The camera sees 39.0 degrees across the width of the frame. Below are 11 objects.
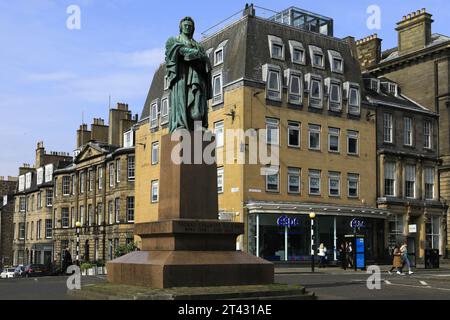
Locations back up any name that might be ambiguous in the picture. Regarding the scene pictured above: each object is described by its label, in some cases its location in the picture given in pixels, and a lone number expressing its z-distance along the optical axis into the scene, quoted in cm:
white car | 5322
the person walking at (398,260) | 3184
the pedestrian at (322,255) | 3933
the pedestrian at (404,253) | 3146
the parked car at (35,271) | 4681
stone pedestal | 1428
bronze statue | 1647
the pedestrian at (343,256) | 3603
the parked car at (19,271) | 4929
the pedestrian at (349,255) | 3588
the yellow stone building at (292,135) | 4178
